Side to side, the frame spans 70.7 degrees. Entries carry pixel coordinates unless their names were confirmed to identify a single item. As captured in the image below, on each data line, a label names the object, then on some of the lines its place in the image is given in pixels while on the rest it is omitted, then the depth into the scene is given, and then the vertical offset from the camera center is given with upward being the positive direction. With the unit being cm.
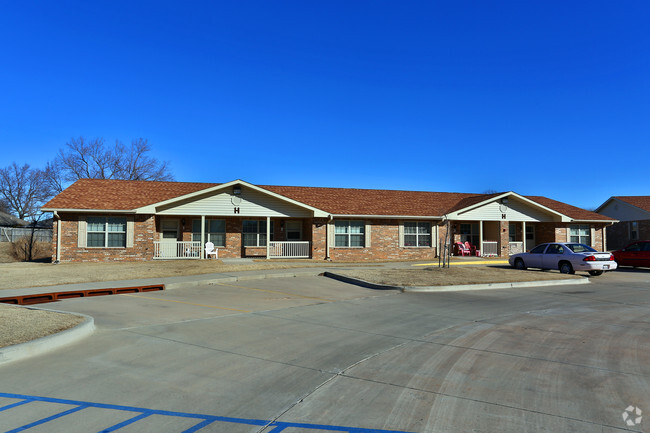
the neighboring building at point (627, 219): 3631 +153
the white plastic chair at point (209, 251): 2367 -76
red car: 2222 -86
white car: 1886 -94
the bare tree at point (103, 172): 4706 +680
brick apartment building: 2262 +84
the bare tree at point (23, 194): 5266 +486
